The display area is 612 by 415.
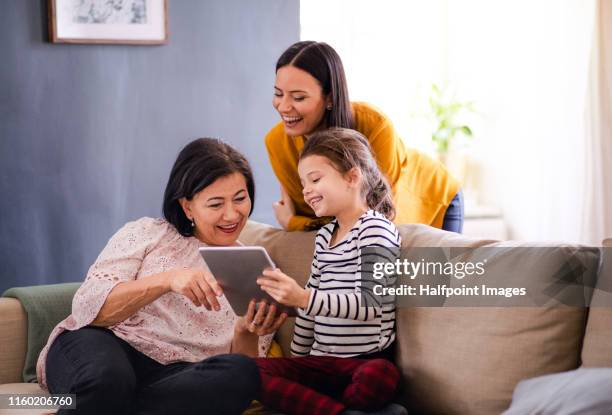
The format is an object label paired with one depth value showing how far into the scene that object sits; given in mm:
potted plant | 5211
